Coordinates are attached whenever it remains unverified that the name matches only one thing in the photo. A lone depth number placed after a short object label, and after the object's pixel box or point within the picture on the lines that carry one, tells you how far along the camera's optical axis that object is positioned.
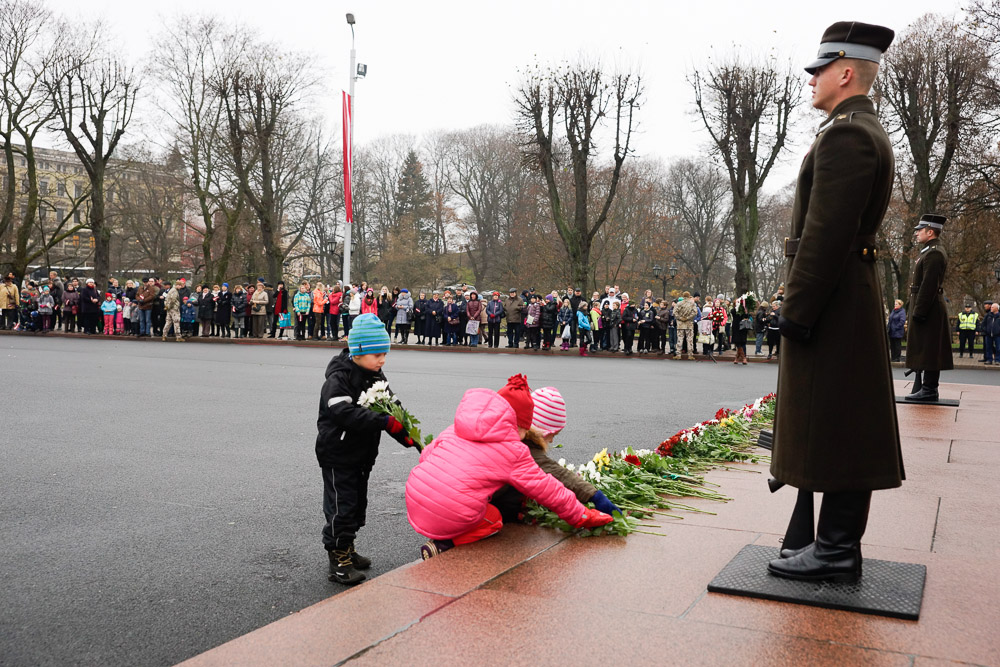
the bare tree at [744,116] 34.53
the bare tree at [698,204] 64.31
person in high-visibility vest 28.36
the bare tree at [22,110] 38.12
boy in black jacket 4.48
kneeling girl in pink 4.27
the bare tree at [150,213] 50.41
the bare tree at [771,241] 63.16
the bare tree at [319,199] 53.70
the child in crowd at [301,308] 29.91
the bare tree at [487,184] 61.50
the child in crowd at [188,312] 30.61
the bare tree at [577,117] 33.72
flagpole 27.58
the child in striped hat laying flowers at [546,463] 4.70
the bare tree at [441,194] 63.91
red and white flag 27.27
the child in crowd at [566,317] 27.45
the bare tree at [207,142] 40.84
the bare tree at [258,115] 39.00
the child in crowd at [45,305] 32.53
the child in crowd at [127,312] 31.81
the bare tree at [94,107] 38.75
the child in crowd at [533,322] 27.34
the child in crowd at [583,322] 26.45
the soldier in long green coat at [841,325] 3.23
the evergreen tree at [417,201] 64.81
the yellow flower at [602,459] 5.57
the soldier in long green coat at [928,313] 9.47
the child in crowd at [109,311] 32.28
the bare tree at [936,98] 30.72
